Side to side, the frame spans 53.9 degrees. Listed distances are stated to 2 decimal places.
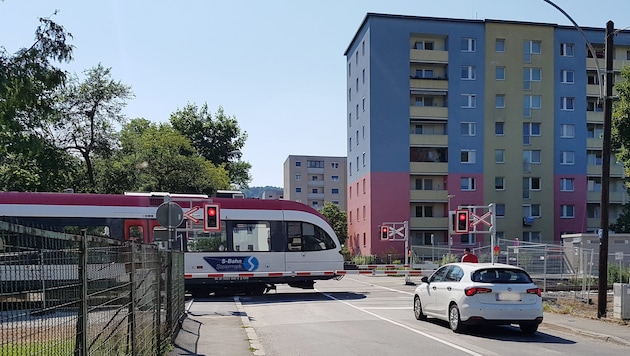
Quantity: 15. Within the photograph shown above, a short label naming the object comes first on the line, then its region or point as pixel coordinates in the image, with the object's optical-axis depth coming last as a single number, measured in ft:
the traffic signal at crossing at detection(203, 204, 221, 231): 69.87
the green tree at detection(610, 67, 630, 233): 102.47
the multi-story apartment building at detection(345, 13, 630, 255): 184.65
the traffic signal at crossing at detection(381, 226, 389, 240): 112.88
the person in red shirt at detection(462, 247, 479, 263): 63.46
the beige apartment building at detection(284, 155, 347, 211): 417.90
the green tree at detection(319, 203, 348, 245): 273.33
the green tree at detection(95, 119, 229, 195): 131.44
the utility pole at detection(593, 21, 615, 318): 51.26
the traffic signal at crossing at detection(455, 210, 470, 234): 75.90
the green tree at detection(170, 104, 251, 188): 221.87
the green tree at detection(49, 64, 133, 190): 120.47
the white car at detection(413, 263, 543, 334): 41.70
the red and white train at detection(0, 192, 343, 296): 70.28
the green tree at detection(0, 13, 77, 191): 34.65
